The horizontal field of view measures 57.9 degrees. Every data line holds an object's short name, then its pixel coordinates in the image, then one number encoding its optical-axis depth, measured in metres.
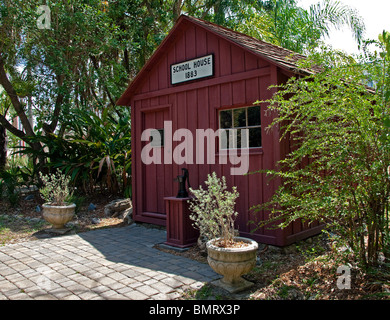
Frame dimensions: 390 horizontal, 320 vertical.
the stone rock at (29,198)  11.07
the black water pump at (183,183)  6.31
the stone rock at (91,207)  9.77
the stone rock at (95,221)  8.49
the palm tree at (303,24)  12.36
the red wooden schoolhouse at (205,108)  5.73
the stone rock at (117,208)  9.16
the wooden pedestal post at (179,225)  6.14
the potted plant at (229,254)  4.07
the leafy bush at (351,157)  3.75
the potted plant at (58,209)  7.36
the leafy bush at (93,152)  10.16
